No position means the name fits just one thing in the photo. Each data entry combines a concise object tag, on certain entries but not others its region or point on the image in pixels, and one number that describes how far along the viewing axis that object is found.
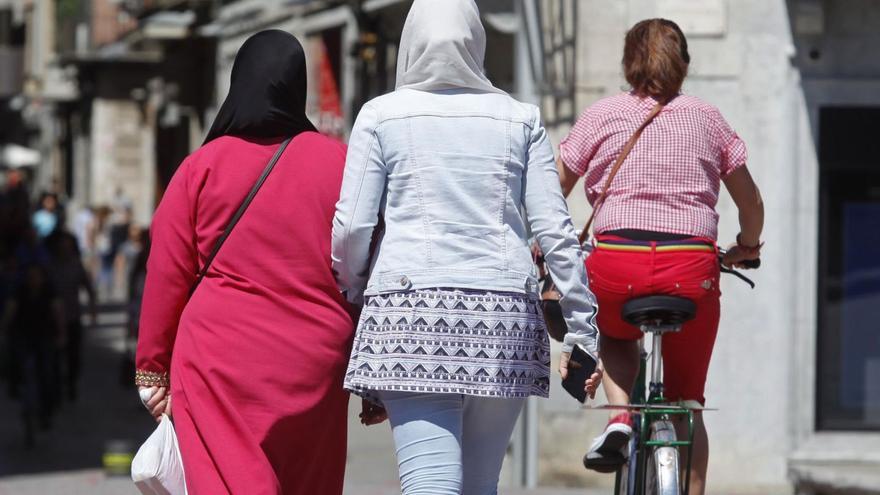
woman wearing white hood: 9.83
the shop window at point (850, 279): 21.50
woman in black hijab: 10.45
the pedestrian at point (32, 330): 28.69
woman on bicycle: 11.88
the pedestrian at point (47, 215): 53.28
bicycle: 11.35
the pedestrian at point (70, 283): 32.56
